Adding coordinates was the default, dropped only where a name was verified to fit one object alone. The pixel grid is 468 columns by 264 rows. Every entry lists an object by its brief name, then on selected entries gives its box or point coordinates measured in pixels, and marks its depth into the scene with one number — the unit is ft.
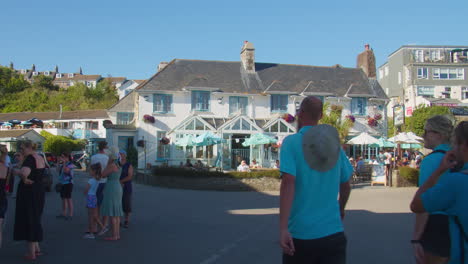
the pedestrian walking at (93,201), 29.40
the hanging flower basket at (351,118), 107.51
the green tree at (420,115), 143.64
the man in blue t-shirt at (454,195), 10.15
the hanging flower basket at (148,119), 100.12
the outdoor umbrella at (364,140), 86.58
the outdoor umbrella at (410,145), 97.42
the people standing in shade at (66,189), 36.82
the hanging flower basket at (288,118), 104.88
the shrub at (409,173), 72.64
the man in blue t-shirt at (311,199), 11.09
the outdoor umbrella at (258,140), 86.17
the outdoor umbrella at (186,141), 86.28
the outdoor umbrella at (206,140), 84.66
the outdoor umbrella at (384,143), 90.57
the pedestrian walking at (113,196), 28.32
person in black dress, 23.20
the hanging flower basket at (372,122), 111.04
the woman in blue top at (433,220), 11.51
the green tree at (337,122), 89.76
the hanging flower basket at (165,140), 93.94
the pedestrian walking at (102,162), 30.63
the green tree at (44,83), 294.87
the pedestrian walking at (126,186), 33.53
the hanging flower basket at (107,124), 104.72
